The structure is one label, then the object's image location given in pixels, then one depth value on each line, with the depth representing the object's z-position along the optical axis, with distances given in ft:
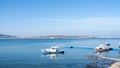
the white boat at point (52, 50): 117.93
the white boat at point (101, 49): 123.46
